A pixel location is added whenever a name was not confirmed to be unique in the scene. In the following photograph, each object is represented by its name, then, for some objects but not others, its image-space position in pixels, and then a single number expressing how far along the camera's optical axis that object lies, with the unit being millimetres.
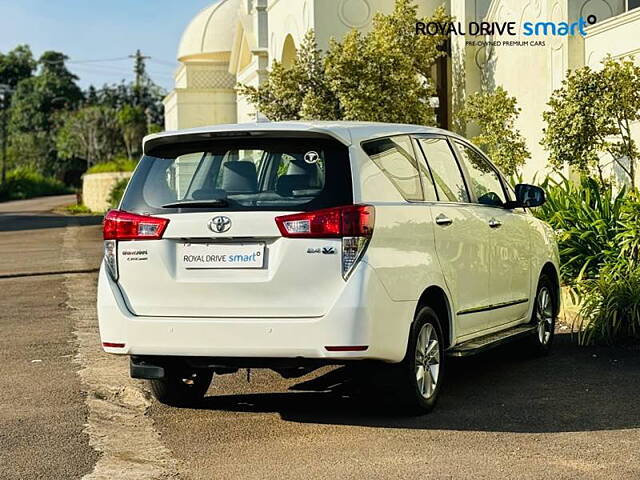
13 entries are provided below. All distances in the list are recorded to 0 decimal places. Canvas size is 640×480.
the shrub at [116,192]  48812
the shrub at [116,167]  57469
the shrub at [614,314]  10211
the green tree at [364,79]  19609
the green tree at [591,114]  13430
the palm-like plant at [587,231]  12070
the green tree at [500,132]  17344
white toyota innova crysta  6824
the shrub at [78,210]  54744
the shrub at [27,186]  85375
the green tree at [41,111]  105706
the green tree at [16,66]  137125
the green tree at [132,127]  84688
